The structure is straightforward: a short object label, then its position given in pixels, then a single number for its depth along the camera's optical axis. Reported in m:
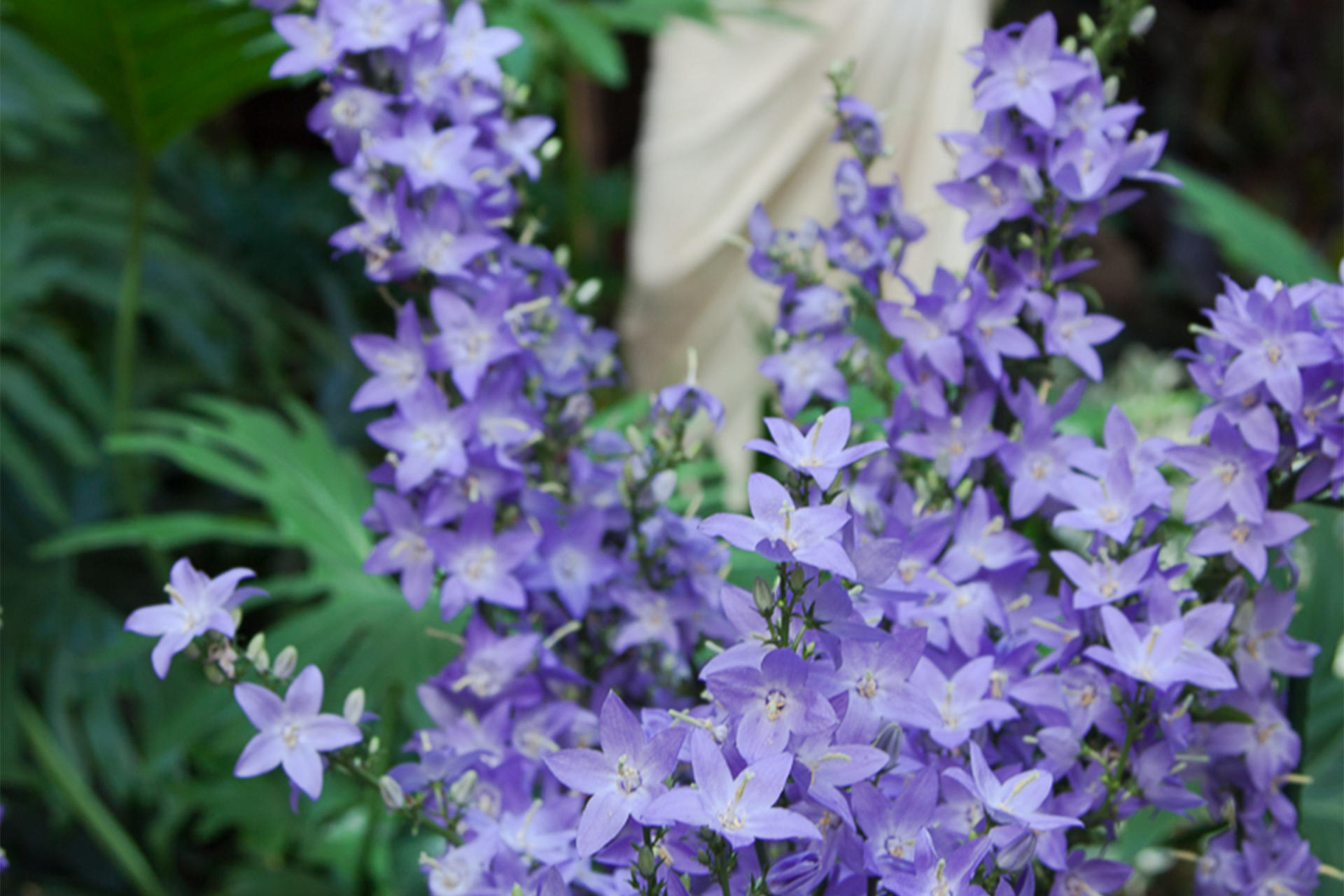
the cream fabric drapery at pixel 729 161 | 3.25
